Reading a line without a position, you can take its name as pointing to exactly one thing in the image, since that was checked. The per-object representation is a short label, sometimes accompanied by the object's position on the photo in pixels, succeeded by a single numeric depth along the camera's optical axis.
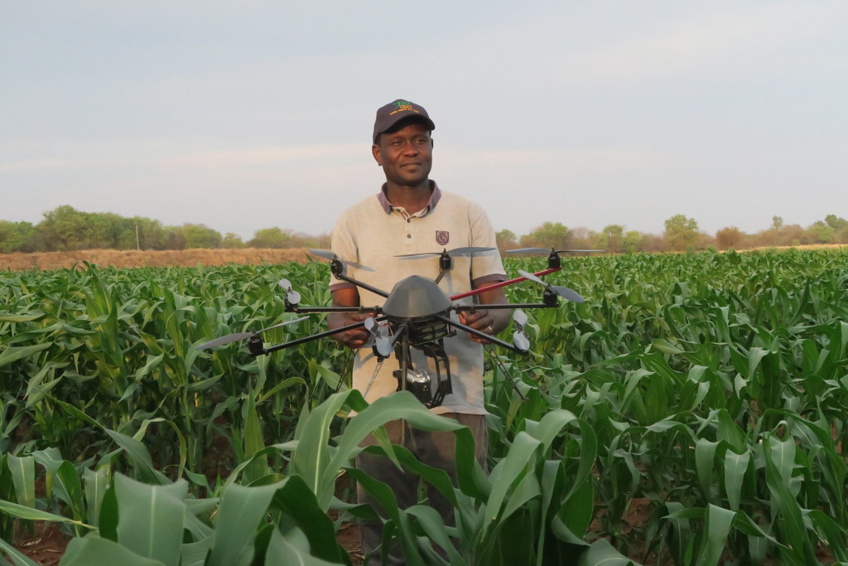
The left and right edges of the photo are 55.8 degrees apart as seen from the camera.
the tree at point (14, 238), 72.06
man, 2.44
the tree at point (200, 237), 85.19
